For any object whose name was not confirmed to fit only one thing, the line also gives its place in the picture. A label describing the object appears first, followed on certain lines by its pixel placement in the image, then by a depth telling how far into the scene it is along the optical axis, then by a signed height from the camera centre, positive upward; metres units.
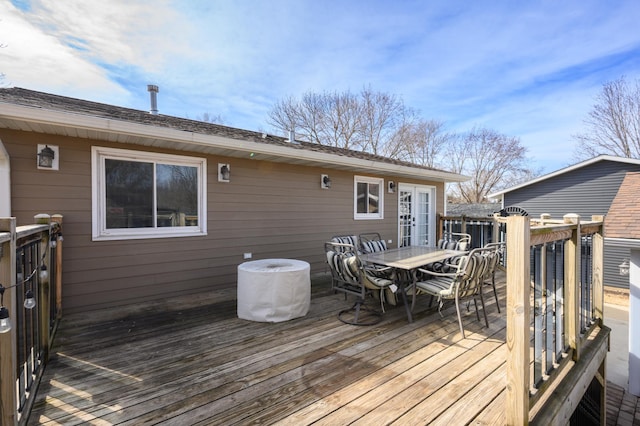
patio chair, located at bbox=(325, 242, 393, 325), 3.48 -0.86
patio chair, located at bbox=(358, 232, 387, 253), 5.11 -0.63
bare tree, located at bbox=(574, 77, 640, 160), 15.72 +4.90
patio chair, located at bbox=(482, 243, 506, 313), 3.50 -0.62
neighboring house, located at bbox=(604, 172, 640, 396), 3.31 -0.31
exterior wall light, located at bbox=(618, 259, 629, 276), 4.51 -0.90
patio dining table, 3.62 -0.66
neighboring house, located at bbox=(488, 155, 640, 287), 10.32 +0.74
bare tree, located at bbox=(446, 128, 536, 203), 21.77 +3.81
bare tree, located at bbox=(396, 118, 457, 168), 18.11 +4.48
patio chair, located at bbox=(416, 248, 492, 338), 3.14 -0.80
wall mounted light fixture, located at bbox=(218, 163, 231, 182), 4.80 +0.62
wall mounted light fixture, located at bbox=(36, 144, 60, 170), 3.46 +0.62
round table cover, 3.42 -0.96
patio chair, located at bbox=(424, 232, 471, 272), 4.72 -0.74
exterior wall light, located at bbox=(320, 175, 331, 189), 6.22 +0.60
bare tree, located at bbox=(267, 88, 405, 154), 15.82 +5.12
